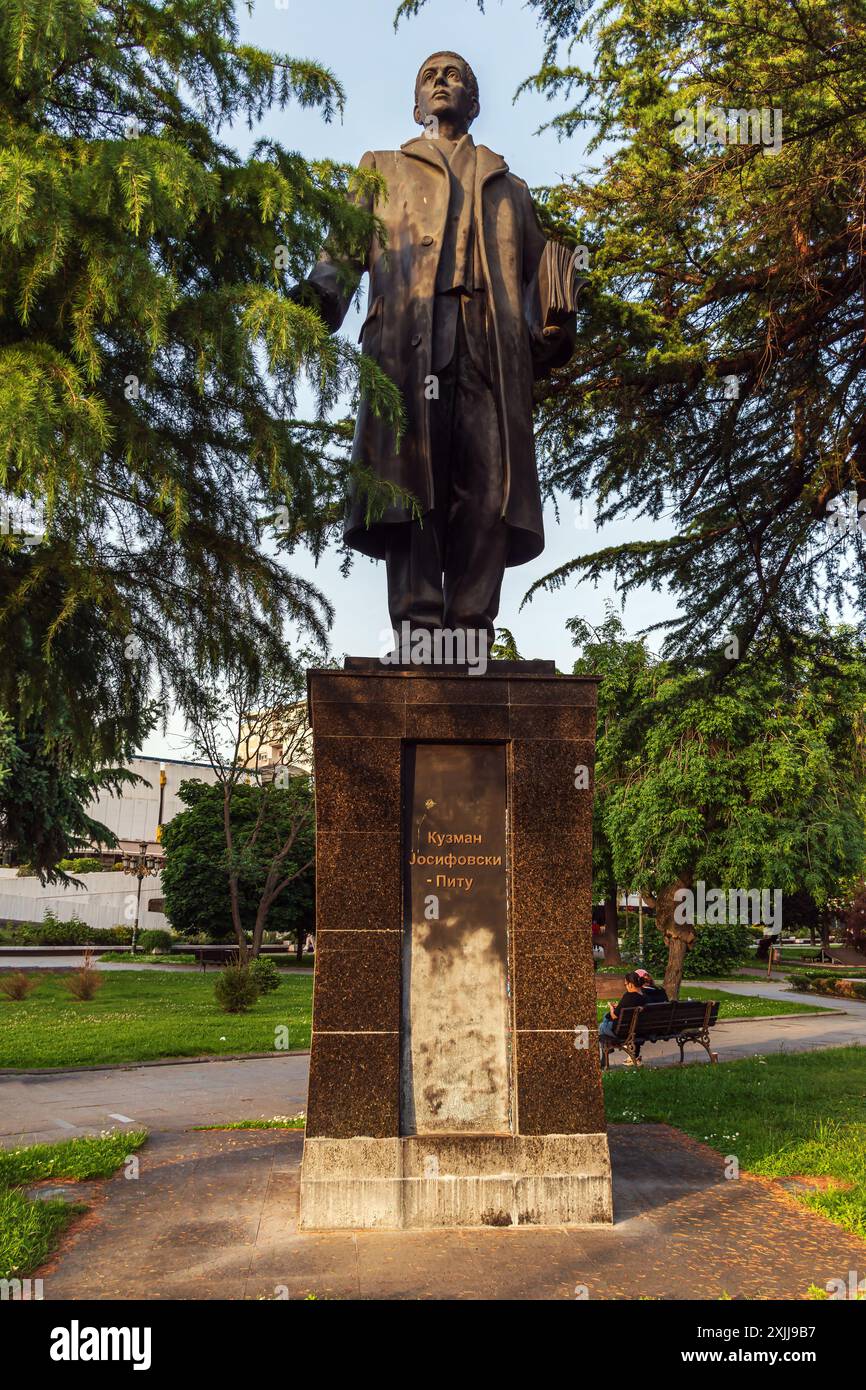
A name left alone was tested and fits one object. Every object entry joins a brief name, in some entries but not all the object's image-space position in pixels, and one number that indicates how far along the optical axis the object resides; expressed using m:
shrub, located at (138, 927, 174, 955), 33.44
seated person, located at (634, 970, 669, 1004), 13.20
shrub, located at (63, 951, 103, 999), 18.22
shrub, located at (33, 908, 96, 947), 34.81
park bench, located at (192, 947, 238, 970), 28.91
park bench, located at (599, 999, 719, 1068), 11.73
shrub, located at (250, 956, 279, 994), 19.86
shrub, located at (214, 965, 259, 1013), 17.66
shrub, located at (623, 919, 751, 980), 30.75
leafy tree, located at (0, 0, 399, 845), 3.40
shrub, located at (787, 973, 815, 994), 29.18
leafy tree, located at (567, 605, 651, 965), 23.30
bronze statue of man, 5.68
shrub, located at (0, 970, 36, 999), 18.25
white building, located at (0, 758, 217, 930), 45.03
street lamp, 46.98
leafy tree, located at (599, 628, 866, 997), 21.61
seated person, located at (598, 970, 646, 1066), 11.95
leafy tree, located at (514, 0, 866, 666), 6.10
